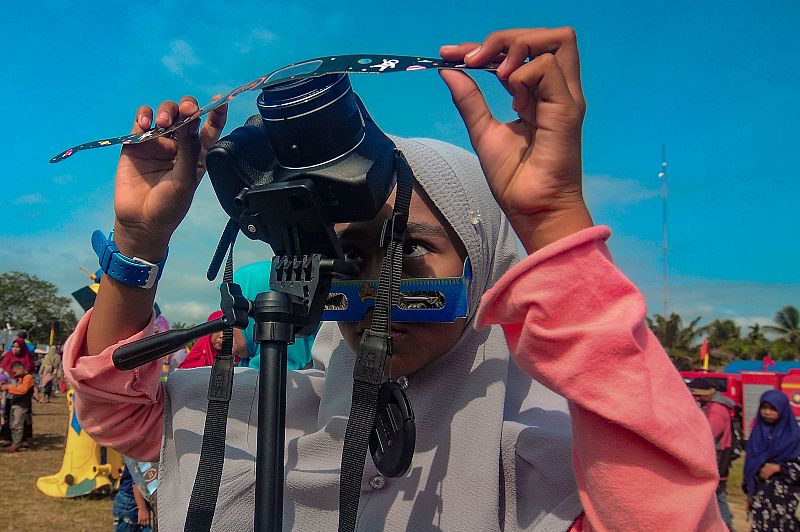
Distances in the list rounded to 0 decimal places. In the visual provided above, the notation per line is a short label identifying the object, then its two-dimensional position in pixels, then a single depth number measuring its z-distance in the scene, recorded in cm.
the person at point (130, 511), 453
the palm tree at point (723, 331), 3950
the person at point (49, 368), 1549
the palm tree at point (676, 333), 3262
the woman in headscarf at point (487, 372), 90
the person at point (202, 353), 424
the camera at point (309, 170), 93
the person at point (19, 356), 1024
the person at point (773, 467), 566
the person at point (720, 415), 658
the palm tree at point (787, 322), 3784
